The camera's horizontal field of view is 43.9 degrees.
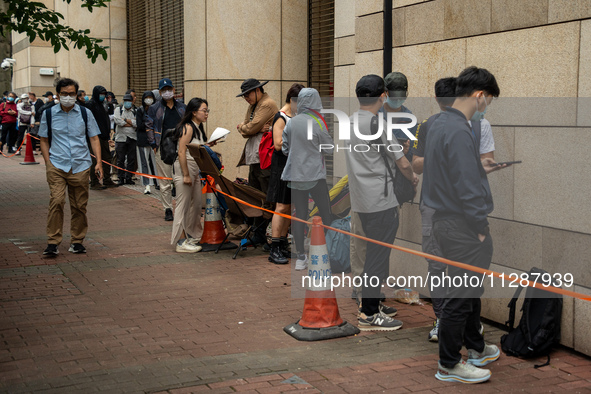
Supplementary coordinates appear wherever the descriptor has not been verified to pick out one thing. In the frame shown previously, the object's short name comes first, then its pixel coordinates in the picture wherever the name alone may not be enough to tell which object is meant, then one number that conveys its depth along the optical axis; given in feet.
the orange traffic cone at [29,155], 74.49
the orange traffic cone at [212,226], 30.42
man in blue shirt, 28.78
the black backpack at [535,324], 17.20
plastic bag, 22.26
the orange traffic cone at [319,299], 19.11
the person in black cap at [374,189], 19.38
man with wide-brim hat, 29.78
